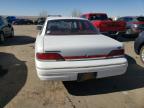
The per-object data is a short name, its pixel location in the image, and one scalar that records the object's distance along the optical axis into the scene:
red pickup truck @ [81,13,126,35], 5.26
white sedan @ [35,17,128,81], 1.94
